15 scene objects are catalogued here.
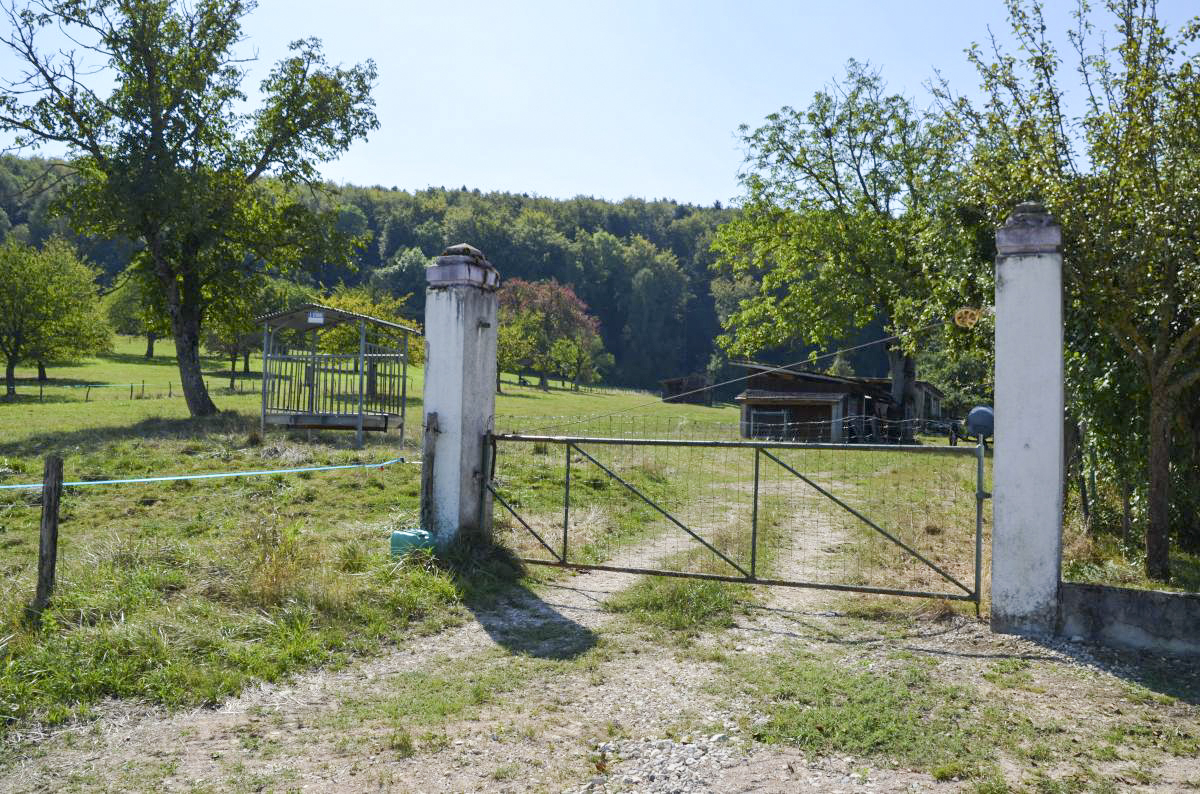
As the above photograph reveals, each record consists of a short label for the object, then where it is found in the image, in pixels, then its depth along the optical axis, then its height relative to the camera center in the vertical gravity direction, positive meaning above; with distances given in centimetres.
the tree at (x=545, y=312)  7831 +770
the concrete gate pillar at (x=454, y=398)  869 -9
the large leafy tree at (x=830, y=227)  3119 +671
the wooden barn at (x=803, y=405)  3500 -26
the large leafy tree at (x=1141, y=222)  821 +185
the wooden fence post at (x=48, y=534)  627 -116
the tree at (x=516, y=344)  6338 +364
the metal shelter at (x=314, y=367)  1770 +42
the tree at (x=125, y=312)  5938 +486
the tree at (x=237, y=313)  2553 +219
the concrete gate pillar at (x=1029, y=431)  661 -20
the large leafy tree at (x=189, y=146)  2238 +674
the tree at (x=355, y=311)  3481 +408
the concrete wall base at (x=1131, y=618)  625 -160
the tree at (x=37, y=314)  3491 +270
